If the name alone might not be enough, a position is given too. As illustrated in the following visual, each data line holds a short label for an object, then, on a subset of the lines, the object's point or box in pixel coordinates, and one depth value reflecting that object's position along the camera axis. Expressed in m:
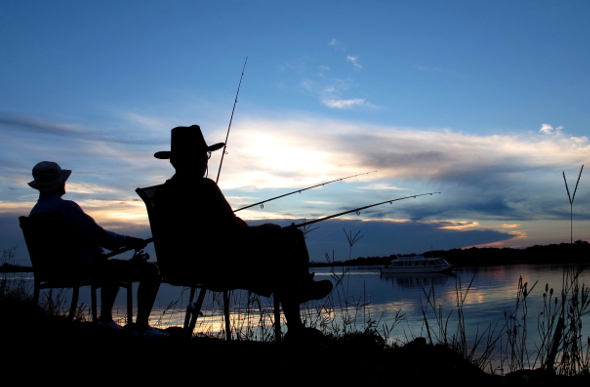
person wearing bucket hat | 3.20
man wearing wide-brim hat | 2.39
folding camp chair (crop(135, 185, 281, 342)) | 2.52
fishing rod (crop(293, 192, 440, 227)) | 3.46
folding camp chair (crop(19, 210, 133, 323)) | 3.29
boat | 56.46
